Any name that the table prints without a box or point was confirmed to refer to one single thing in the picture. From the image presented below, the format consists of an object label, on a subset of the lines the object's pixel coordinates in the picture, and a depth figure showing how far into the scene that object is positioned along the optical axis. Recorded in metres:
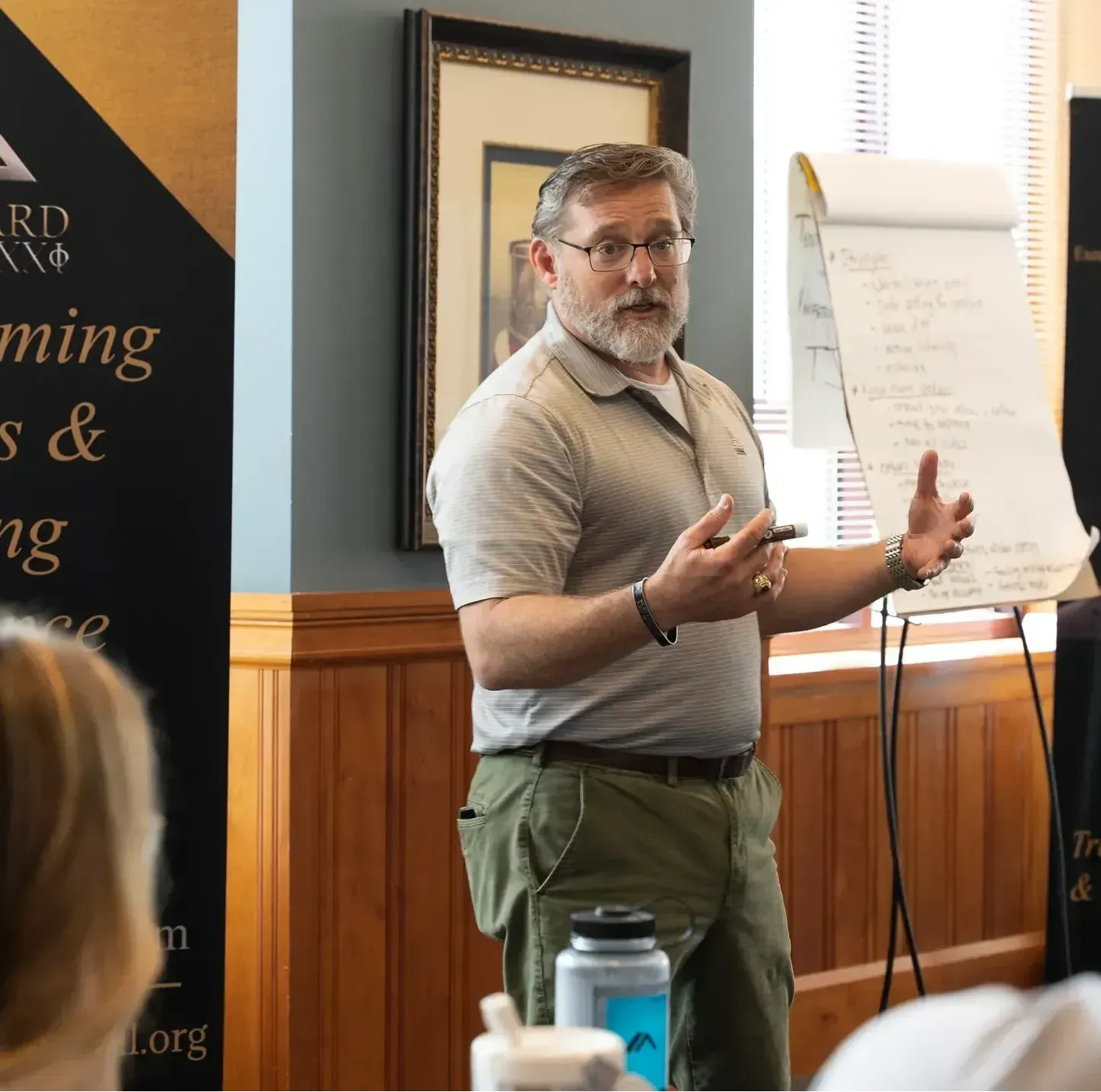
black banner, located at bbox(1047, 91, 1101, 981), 6.39
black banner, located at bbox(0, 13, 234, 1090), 4.16
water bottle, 2.29
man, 3.83
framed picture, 5.50
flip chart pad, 5.55
